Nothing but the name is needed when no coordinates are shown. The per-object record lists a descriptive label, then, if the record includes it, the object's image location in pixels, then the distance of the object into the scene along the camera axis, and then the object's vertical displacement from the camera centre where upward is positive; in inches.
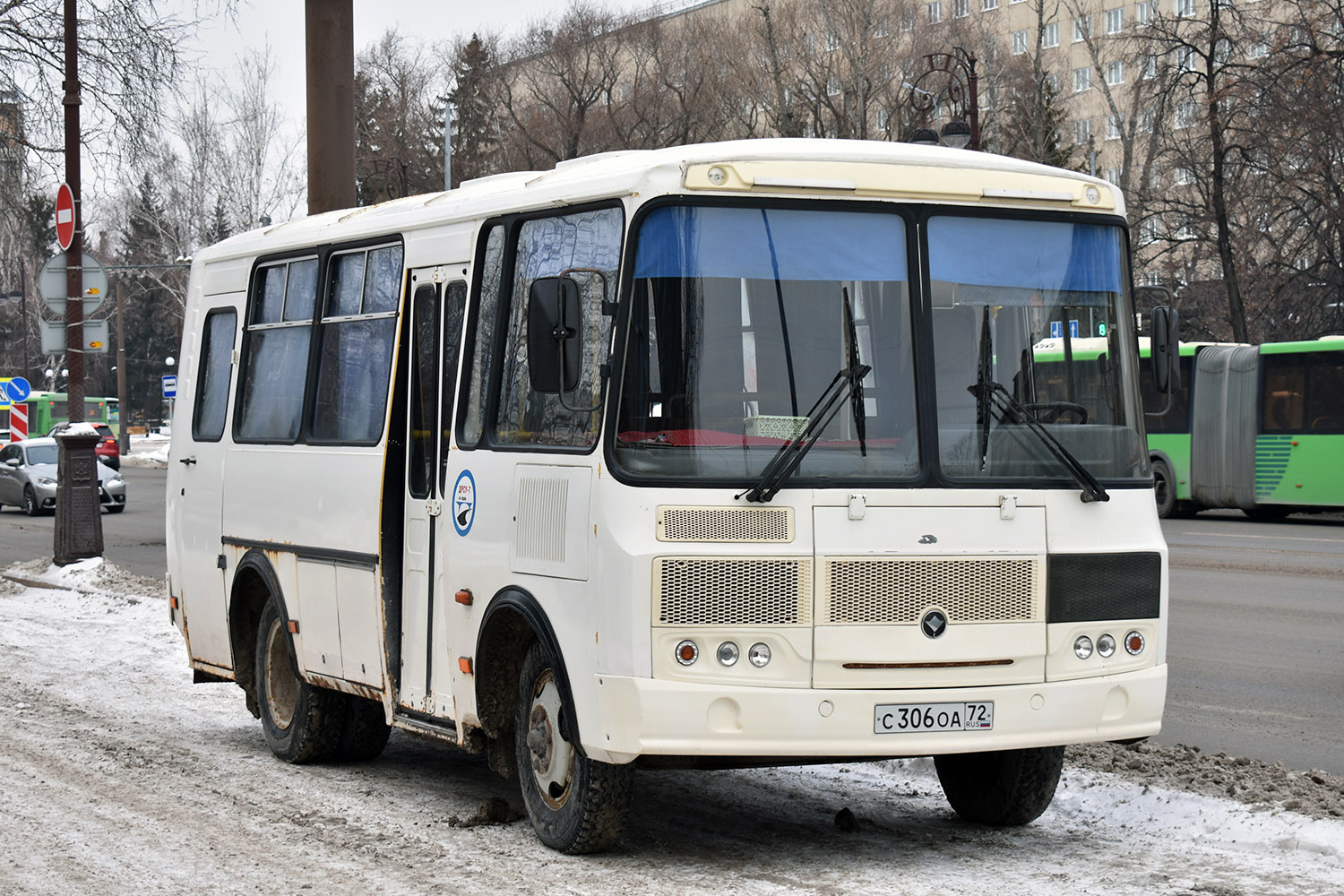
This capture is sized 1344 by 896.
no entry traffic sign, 821.3 +89.9
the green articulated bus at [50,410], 3016.7 +17.3
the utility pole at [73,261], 852.0 +73.4
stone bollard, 815.1 -37.1
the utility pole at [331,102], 562.9 +96.1
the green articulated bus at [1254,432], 1138.7 -3.5
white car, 1425.9 -41.7
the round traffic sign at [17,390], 1739.7 +28.8
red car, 2120.8 -25.7
